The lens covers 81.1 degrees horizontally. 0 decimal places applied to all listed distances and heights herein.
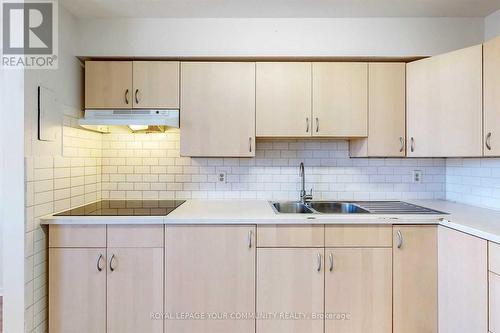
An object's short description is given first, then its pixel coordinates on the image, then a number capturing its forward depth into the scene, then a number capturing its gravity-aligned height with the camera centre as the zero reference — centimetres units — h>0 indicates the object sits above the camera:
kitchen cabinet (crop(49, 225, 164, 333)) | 185 -74
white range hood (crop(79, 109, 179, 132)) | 201 +33
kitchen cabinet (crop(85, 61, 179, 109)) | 221 +62
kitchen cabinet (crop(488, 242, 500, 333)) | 144 -60
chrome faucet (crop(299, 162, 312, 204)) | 241 -22
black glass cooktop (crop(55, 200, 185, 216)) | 193 -32
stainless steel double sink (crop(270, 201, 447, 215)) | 215 -32
